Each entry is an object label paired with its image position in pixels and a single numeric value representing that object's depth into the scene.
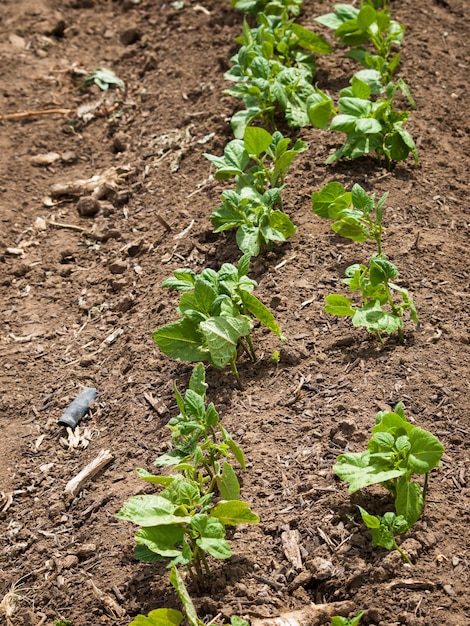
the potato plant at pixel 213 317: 3.34
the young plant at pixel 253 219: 3.83
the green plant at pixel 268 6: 5.15
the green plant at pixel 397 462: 2.72
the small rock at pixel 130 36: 6.29
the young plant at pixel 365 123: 4.13
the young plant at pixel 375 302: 3.31
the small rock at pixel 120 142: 5.38
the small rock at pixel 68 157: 5.42
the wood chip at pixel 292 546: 2.85
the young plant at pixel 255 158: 3.99
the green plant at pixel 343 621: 2.50
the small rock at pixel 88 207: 4.98
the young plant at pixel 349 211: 3.54
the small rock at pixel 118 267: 4.49
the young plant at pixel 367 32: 4.60
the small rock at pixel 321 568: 2.79
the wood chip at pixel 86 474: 3.38
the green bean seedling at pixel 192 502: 2.71
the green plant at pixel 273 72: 4.48
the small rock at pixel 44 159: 5.41
